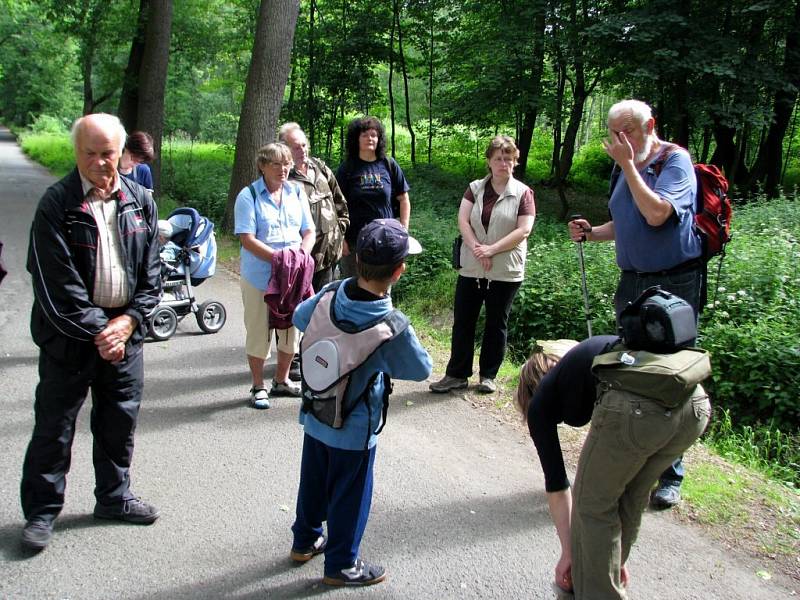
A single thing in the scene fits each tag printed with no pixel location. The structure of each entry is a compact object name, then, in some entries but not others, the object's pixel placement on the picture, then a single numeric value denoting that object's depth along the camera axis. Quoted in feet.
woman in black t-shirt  19.07
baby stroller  22.33
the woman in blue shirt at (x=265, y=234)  16.11
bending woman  8.55
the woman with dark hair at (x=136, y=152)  21.26
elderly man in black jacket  10.02
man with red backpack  11.75
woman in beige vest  17.28
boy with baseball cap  9.25
